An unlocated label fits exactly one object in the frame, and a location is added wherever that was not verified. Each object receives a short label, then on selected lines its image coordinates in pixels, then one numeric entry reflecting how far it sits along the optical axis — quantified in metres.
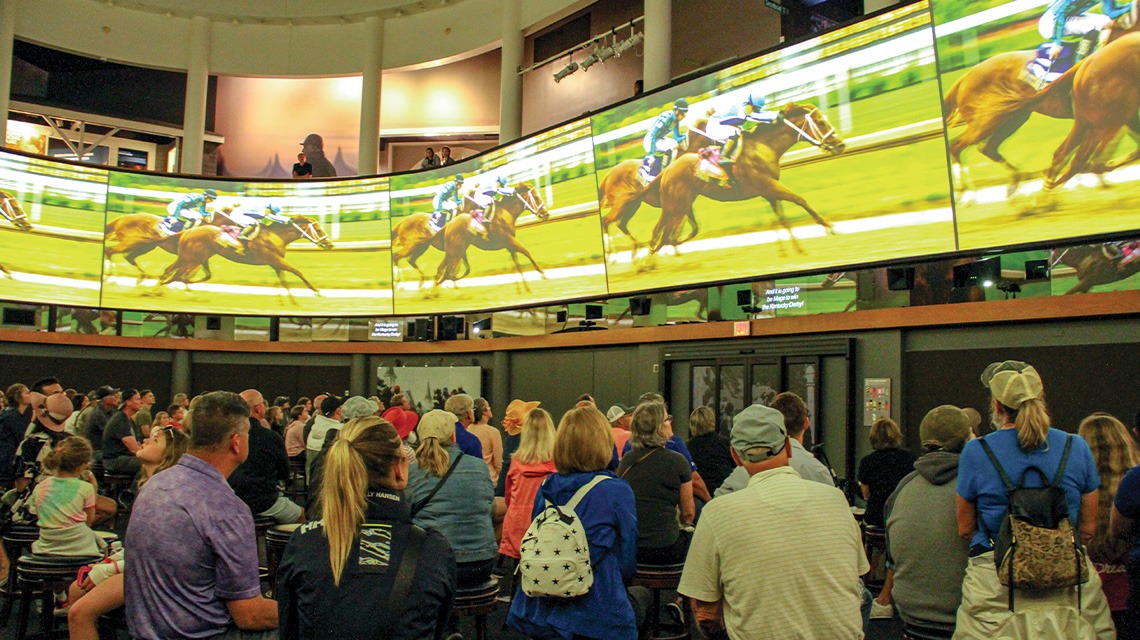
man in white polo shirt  2.62
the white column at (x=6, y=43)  16.86
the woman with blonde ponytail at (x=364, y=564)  2.38
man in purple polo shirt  2.81
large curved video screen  7.08
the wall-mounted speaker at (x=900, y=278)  8.40
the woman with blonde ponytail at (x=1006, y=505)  3.22
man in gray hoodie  3.56
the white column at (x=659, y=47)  12.73
